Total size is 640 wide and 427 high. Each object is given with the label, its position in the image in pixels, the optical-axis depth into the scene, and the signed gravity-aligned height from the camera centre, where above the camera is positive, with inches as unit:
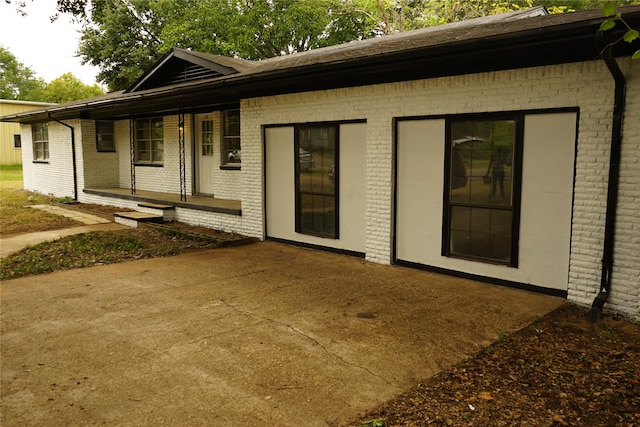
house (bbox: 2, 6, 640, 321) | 206.4 +2.8
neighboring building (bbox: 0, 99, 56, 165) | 1199.6 +55.2
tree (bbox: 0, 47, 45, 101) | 2239.2 +352.7
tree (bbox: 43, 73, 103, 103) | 2068.2 +279.3
